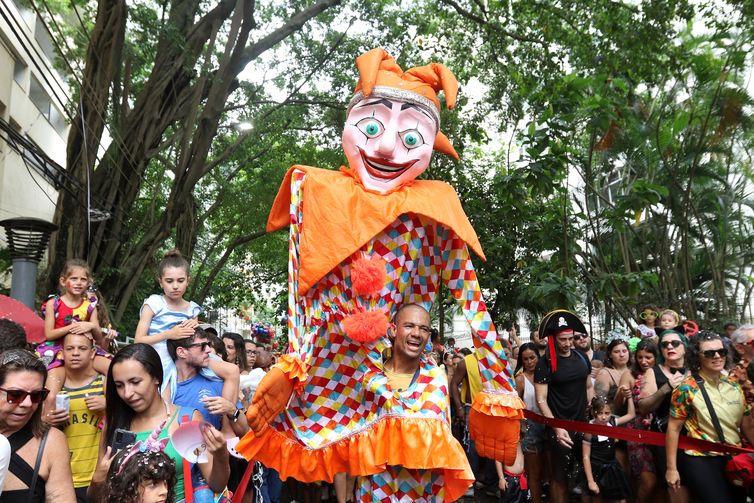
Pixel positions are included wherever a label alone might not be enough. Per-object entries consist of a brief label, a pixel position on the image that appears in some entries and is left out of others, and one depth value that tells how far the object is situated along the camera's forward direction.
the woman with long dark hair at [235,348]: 6.00
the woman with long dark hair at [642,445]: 5.49
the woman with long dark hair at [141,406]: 3.21
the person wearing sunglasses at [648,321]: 7.41
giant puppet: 3.63
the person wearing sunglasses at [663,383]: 5.33
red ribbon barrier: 4.62
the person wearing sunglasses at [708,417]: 4.62
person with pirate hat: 5.98
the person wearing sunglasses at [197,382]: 3.83
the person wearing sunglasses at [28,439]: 2.81
